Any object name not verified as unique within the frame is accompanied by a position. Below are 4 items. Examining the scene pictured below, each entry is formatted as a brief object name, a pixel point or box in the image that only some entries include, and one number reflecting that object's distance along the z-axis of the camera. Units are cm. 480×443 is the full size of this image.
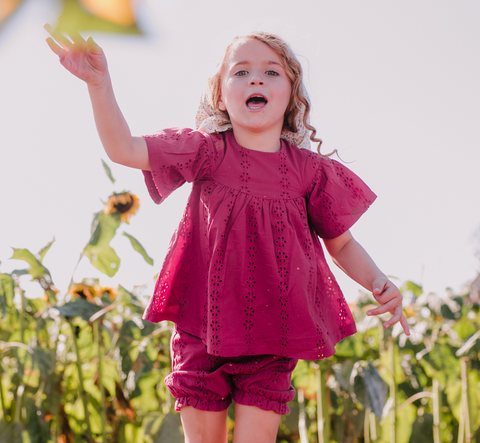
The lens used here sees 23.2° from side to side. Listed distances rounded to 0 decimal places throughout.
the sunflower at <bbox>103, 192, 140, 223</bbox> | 252
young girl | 197
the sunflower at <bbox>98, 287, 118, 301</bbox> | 282
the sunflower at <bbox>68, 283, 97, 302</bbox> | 271
